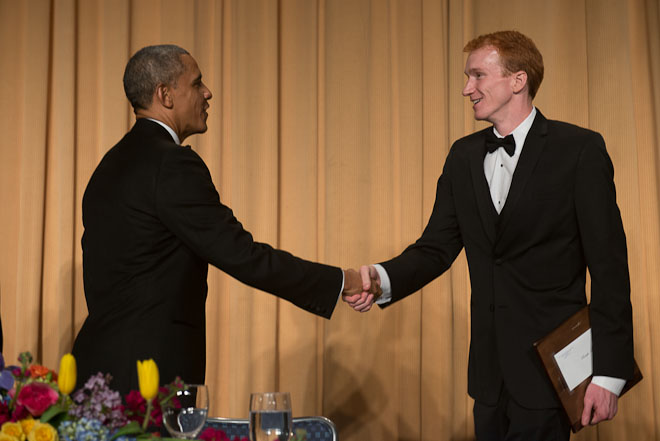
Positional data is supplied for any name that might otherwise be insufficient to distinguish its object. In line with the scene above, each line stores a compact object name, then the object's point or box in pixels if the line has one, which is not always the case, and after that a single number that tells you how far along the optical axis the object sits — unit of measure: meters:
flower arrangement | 2.72
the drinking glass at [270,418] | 2.86
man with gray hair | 3.49
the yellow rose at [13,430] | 2.72
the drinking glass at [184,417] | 2.85
